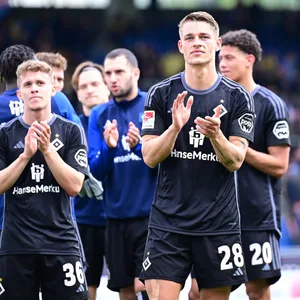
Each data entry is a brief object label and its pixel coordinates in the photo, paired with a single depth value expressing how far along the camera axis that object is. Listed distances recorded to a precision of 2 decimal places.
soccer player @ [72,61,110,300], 16.47
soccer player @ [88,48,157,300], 15.16
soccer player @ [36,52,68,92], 15.89
